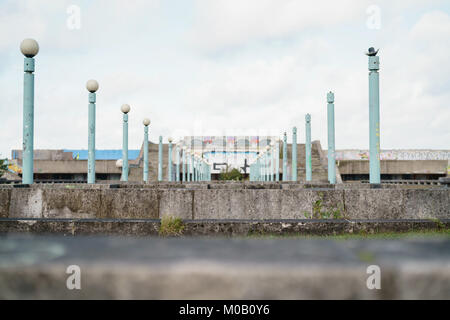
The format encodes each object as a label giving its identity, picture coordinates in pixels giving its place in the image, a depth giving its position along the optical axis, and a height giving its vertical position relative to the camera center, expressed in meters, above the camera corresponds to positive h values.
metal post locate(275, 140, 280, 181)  29.73 +1.33
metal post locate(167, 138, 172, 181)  30.65 +1.10
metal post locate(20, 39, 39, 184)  8.58 +1.25
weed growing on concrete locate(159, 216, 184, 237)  4.15 -0.58
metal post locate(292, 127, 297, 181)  23.16 +1.24
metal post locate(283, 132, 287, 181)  27.97 +1.25
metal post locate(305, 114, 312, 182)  19.28 +1.33
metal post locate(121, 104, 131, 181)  17.61 +1.16
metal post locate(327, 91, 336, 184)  15.88 +1.71
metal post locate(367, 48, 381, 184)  9.78 +1.42
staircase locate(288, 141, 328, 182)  40.59 +0.97
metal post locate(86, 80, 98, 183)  12.19 +1.44
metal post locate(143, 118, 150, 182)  22.27 +1.59
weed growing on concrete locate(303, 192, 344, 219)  6.21 -0.63
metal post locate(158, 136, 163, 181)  27.21 +1.22
